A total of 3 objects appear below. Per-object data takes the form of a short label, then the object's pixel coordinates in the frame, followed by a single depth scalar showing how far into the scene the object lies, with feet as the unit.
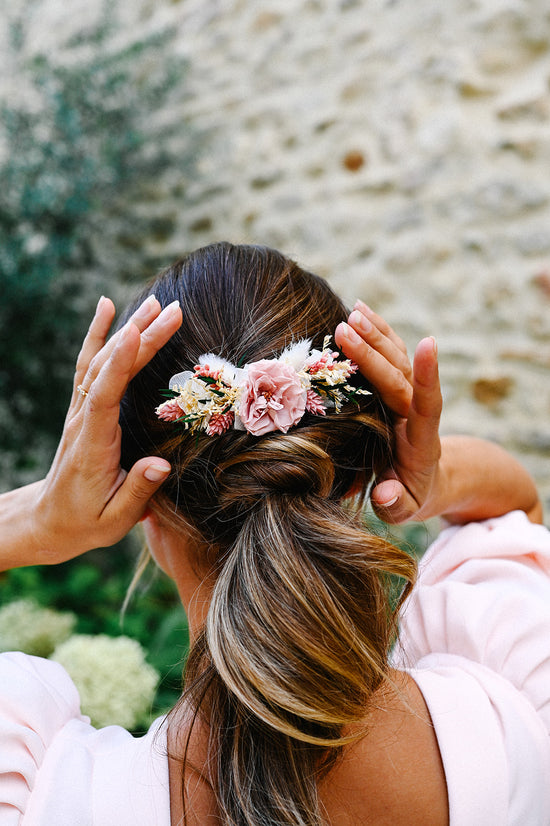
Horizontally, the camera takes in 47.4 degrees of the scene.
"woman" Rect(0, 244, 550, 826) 2.60
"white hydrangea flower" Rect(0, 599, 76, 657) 5.64
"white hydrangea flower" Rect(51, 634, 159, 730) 4.68
